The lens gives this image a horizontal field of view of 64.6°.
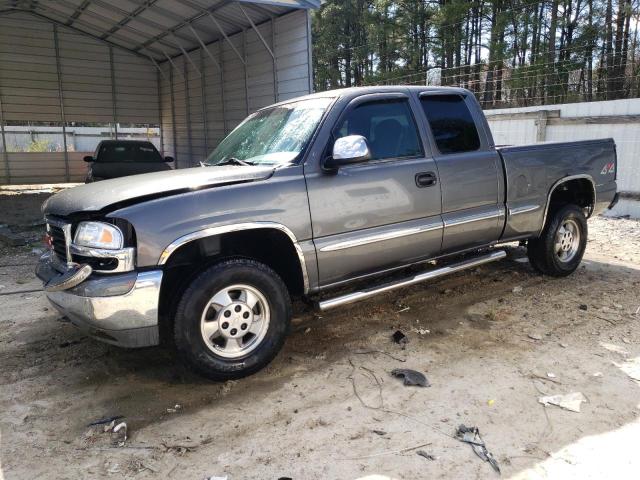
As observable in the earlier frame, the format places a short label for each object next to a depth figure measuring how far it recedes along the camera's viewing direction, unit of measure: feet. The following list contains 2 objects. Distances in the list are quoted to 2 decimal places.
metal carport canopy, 42.68
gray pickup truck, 10.73
